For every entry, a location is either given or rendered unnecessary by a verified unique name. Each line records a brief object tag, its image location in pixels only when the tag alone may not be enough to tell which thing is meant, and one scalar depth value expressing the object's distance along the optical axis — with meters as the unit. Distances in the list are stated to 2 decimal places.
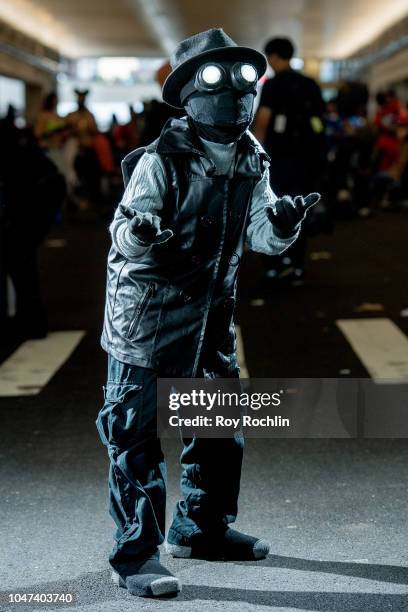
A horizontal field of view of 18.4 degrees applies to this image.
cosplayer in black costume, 4.05
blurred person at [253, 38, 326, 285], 11.83
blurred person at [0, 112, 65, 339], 9.65
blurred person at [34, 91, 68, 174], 21.77
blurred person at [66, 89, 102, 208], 23.77
